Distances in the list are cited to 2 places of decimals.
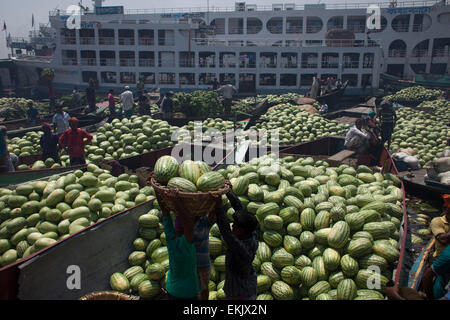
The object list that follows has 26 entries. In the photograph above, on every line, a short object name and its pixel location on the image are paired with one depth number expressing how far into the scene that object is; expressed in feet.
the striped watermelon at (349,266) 13.73
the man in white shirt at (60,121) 35.78
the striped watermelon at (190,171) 11.77
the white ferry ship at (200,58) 113.80
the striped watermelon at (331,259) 14.08
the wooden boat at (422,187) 25.09
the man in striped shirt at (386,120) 36.06
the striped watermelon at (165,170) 11.71
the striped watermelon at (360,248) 14.29
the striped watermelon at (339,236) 14.57
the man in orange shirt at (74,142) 26.40
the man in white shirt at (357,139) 30.04
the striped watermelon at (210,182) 11.09
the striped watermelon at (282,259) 14.35
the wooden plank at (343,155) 28.25
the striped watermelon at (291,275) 13.83
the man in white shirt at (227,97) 56.29
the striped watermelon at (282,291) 13.42
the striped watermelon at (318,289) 13.51
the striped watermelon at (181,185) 10.59
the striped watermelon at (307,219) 15.92
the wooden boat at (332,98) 73.77
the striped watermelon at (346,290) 12.93
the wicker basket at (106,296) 13.01
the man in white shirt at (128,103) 47.42
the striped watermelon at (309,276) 13.78
